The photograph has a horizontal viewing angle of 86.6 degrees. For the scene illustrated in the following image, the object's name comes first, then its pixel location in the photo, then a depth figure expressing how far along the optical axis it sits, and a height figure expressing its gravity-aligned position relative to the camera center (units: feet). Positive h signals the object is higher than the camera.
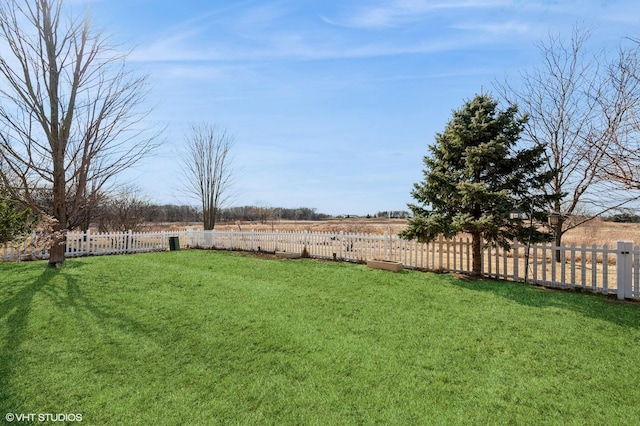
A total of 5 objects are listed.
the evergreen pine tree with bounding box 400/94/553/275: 25.27 +2.84
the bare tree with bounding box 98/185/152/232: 67.72 -0.26
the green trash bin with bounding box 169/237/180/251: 49.81 -4.20
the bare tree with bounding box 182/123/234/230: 63.21 +5.96
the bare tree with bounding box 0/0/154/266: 27.22 +8.23
